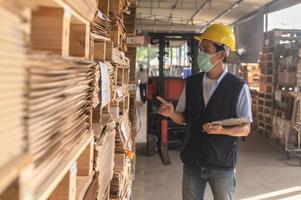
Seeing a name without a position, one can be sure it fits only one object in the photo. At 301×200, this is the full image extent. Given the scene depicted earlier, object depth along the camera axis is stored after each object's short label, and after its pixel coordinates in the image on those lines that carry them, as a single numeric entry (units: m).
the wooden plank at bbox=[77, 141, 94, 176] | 2.14
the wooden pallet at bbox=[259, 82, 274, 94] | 12.01
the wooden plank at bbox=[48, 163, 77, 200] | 1.58
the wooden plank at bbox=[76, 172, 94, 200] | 1.94
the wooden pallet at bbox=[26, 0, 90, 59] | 1.38
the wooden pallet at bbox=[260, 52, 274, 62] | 12.02
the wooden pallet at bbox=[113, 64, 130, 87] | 4.71
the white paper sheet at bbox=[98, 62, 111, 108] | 2.59
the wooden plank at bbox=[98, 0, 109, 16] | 3.34
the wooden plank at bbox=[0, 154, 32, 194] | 0.74
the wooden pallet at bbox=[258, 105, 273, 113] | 12.07
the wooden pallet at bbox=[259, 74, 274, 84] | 12.05
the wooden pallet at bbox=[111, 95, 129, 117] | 3.98
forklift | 9.70
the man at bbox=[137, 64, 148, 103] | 14.82
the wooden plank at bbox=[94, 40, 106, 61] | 2.96
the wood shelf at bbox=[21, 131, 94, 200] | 0.91
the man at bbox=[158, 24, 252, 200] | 3.39
